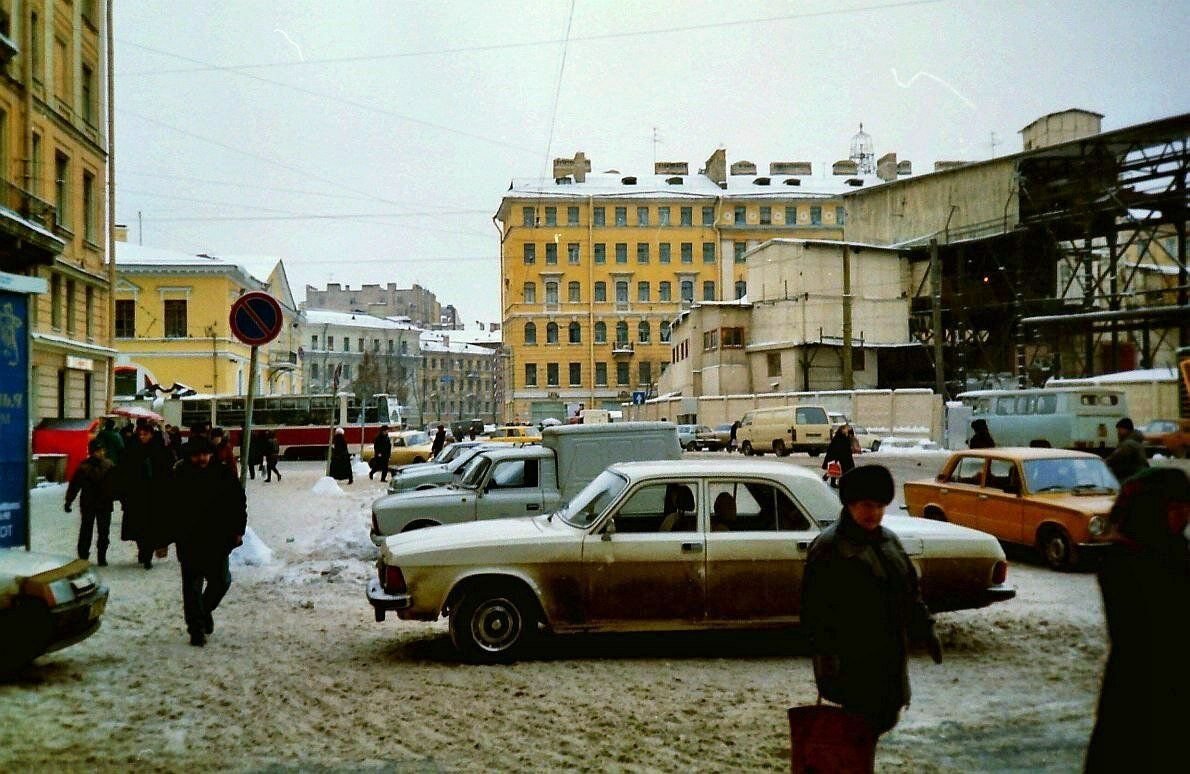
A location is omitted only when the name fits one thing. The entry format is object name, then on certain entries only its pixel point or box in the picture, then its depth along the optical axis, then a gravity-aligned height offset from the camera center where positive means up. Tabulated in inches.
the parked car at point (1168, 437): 786.8 -25.4
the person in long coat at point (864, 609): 152.2 -30.7
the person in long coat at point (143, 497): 497.7 -37.8
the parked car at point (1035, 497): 455.8 -42.6
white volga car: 302.7 -48.4
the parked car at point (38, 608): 263.9 -49.8
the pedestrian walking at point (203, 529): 327.6 -35.8
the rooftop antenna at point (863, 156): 3656.5 +942.6
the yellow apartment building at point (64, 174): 1060.5 +291.2
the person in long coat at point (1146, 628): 131.9 -29.9
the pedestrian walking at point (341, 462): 1183.6 -50.8
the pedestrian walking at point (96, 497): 484.4 -36.8
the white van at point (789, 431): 1637.6 -30.1
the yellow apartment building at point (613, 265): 3331.7 +508.7
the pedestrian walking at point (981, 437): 754.2 -20.5
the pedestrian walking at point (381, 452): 1293.1 -43.3
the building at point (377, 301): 5378.9 +650.3
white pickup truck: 495.2 -31.3
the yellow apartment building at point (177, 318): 2167.8 +228.2
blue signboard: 348.2 +1.0
